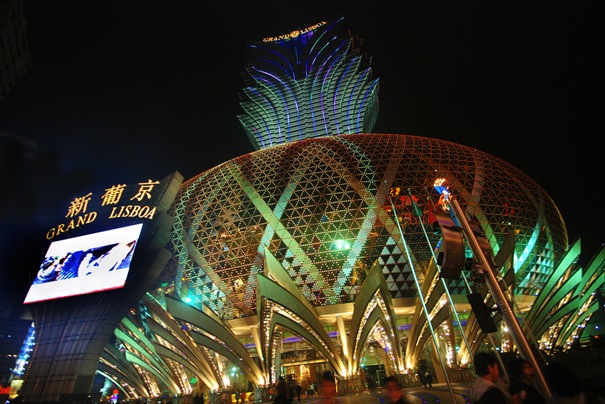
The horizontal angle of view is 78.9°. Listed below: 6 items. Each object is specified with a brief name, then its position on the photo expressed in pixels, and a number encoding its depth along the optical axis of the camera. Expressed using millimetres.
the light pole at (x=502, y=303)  6265
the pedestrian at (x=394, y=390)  5065
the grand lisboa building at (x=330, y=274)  30000
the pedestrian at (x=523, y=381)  5430
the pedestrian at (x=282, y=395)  8584
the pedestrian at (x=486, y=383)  4465
